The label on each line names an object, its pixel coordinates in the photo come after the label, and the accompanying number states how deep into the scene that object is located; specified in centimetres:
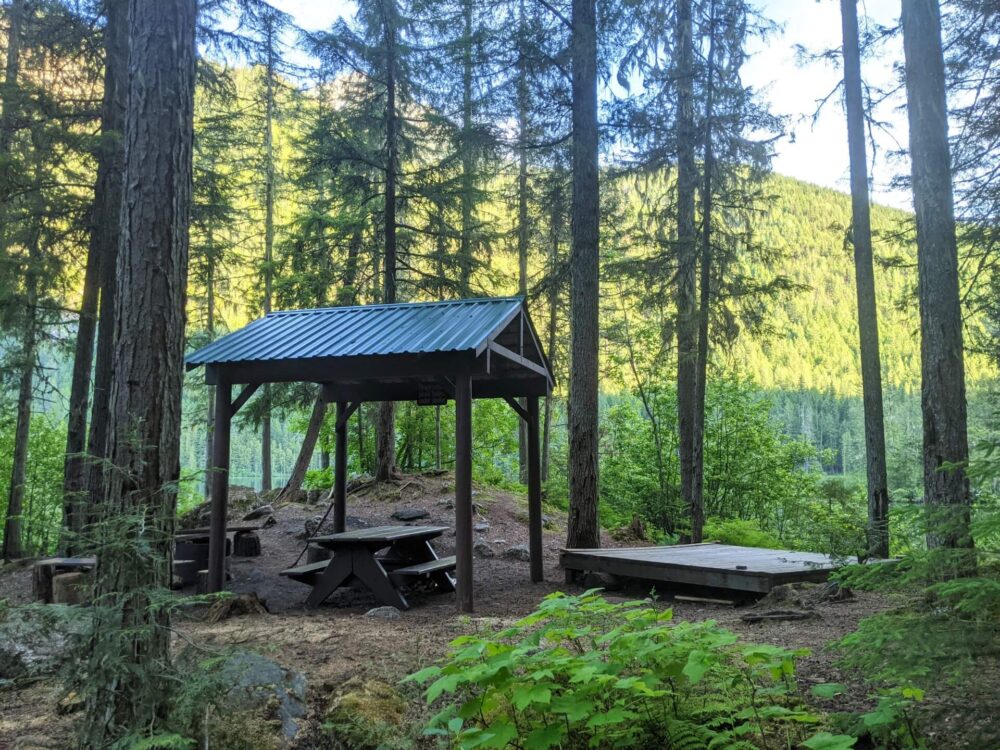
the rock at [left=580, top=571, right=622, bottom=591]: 863
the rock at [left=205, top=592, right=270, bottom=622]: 680
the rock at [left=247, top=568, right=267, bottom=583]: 943
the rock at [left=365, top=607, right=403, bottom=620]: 700
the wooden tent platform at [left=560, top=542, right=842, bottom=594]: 723
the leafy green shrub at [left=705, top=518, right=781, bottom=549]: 1325
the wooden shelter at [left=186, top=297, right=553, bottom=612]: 729
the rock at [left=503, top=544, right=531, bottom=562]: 1114
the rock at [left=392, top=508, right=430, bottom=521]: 1206
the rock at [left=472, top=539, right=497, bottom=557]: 1129
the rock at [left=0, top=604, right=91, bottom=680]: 448
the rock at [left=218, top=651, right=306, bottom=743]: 361
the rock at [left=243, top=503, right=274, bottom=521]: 1361
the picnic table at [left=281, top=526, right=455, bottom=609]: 755
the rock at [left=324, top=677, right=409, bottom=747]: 362
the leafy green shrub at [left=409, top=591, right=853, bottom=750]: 263
